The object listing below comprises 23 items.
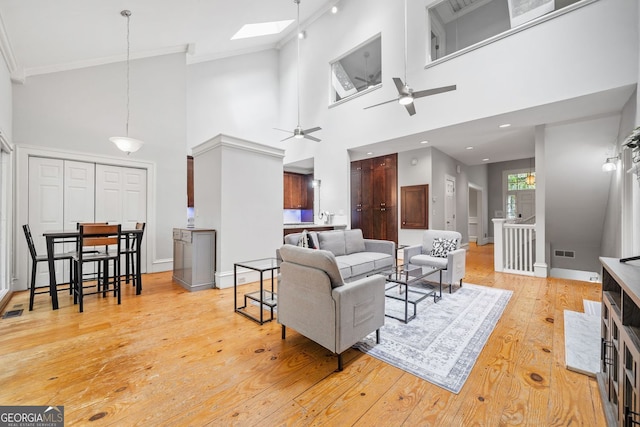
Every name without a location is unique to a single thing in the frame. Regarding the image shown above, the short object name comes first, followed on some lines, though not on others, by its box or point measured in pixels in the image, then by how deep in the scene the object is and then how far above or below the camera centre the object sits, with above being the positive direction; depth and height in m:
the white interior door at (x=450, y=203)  6.76 +0.32
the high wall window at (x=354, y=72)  6.47 +3.74
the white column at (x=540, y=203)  4.54 +0.21
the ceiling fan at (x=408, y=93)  3.34 +1.61
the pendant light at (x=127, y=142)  3.64 +1.03
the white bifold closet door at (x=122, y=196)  4.61 +0.36
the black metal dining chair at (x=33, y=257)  3.12 -0.51
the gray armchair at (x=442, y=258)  3.73 -0.65
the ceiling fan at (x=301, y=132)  5.21 +1.65
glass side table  2.79 -0.96
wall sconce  3.77 +0.73
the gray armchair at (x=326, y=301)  1.91 -0.67
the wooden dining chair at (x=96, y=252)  3.05 -0.43
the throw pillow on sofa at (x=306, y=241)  3.87 -0.38
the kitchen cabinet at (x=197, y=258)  3.93 -0.65
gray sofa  3.82 -0.60
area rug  1.92 -1.11
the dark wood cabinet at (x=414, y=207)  6.24 +0.21
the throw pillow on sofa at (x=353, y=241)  4.52 -0.46
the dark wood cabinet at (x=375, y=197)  6.82 +0.50
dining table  3.05 -0.48
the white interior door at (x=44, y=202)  3.98 +0.21
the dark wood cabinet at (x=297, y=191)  8.30 +0.79
